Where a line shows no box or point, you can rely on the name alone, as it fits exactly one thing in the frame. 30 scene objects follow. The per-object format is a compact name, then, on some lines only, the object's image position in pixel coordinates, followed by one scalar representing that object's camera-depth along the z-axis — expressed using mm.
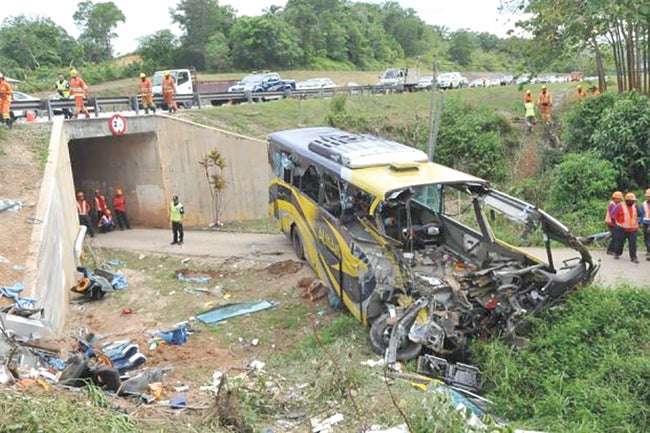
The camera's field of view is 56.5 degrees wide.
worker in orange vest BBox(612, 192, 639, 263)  11547
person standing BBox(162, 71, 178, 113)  22078
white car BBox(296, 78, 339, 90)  36781
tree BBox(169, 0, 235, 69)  57312
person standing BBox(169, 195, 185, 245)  16328
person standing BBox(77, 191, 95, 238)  18031
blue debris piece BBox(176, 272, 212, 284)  13641
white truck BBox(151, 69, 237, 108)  27500
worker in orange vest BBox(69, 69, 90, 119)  19031
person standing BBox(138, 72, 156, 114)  20594
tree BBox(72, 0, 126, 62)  62750
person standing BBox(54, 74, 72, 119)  19875
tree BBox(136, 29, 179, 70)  56156
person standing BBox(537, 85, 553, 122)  22125
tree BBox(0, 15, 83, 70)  48875
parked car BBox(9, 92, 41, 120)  18644
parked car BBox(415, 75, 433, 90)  35269
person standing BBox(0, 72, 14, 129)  16984
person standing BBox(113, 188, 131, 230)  20109
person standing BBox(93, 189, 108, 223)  19688
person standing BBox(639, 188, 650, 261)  11633
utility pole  15039
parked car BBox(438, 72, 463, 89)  37938
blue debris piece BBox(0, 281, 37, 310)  8156
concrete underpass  20344
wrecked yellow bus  8094
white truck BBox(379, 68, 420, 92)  34594
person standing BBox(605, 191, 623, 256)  11673
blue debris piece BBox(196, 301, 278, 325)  11008
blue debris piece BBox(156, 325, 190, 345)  9859
